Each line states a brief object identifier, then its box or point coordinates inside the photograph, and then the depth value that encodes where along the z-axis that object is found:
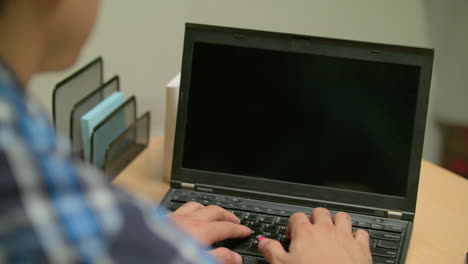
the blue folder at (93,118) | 1.53
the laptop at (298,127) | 1.40
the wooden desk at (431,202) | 1.41
